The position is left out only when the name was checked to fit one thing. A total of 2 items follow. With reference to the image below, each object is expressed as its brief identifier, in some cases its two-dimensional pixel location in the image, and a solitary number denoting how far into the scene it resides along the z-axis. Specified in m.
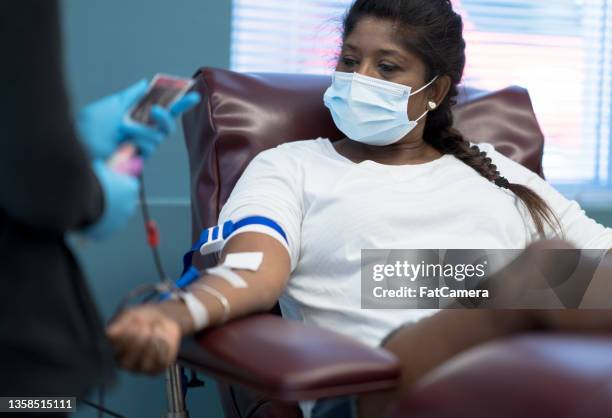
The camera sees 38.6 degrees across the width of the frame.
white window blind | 2.90
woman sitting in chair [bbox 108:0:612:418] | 1.73
